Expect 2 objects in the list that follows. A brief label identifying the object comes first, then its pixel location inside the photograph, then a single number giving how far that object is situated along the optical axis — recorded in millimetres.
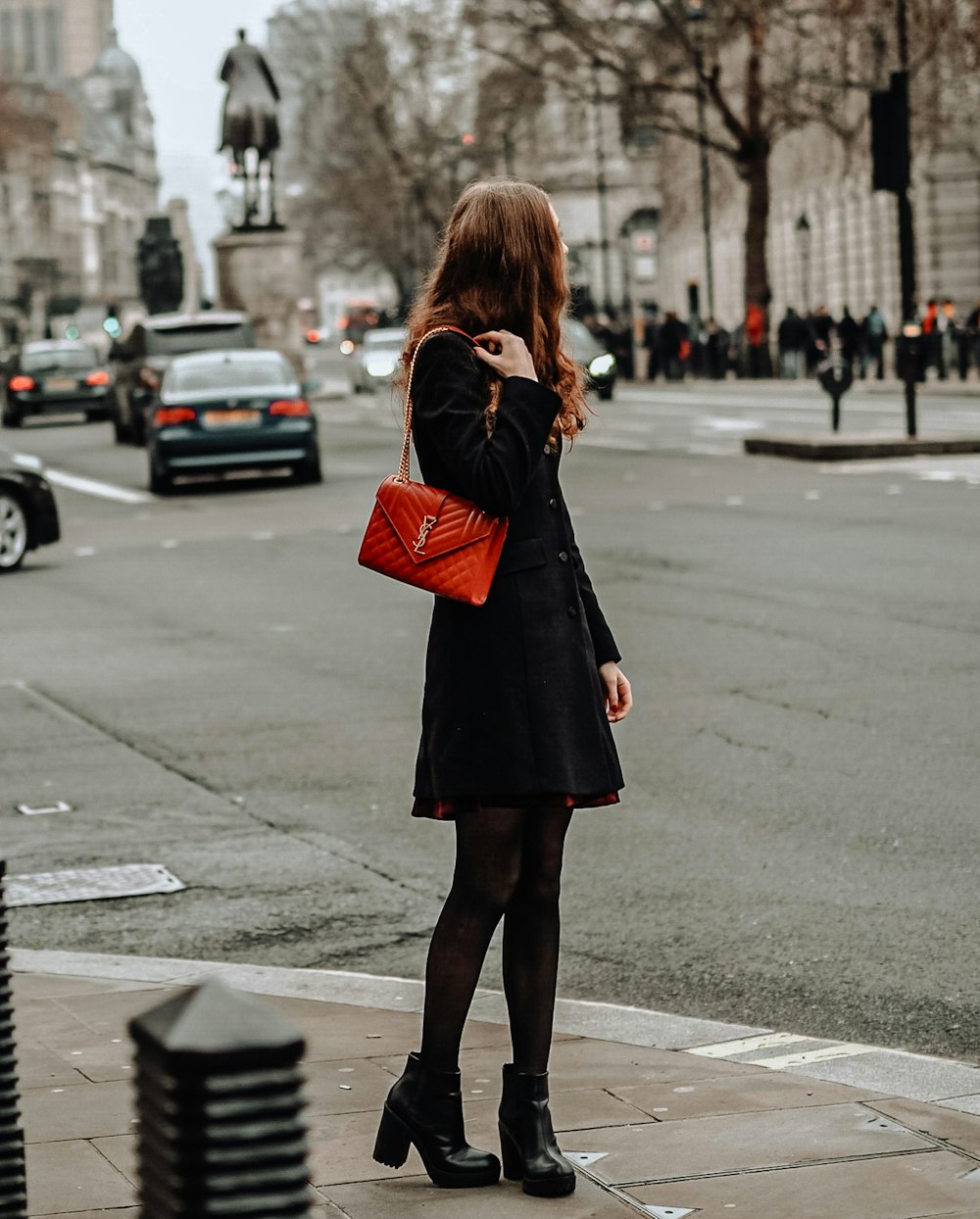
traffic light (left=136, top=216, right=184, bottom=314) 66375
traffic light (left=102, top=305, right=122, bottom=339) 67375
